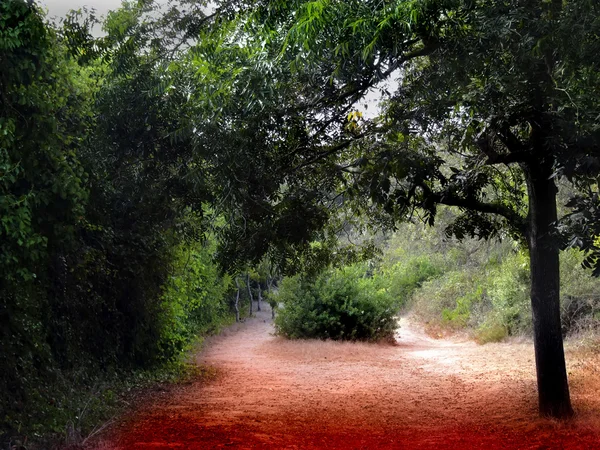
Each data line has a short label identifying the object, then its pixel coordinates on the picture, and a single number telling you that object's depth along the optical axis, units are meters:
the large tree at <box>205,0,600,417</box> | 6.51
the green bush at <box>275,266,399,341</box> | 21.69
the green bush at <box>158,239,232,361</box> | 12.98
